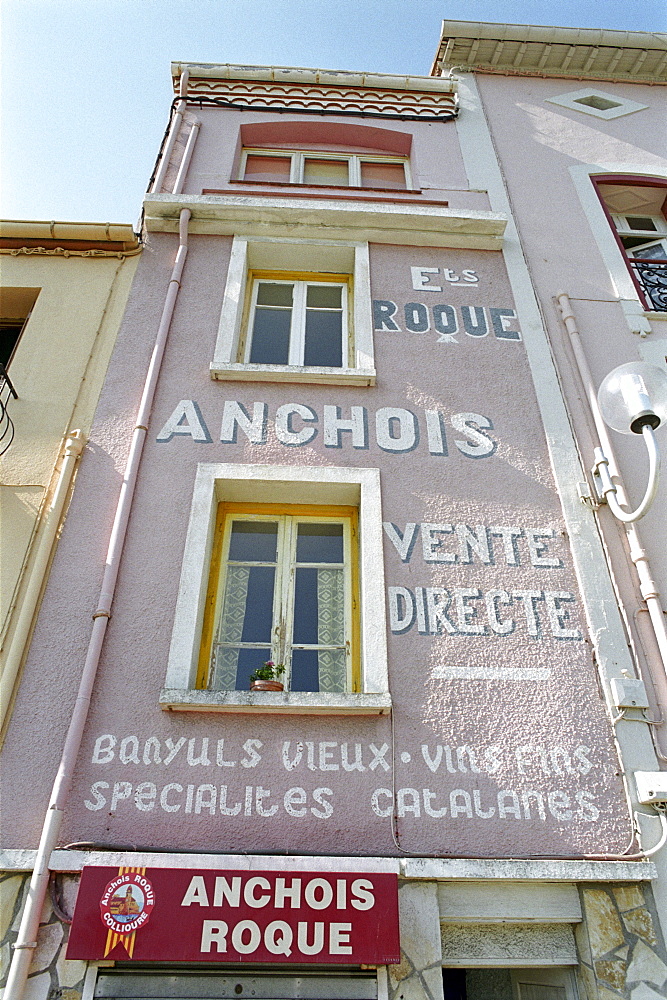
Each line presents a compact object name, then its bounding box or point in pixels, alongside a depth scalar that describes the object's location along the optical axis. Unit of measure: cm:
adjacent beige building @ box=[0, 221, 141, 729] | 571
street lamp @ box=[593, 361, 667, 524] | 508
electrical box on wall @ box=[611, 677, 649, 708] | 523
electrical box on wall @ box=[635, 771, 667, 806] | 484
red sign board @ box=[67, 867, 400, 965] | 409
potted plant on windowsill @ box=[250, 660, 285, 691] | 524
